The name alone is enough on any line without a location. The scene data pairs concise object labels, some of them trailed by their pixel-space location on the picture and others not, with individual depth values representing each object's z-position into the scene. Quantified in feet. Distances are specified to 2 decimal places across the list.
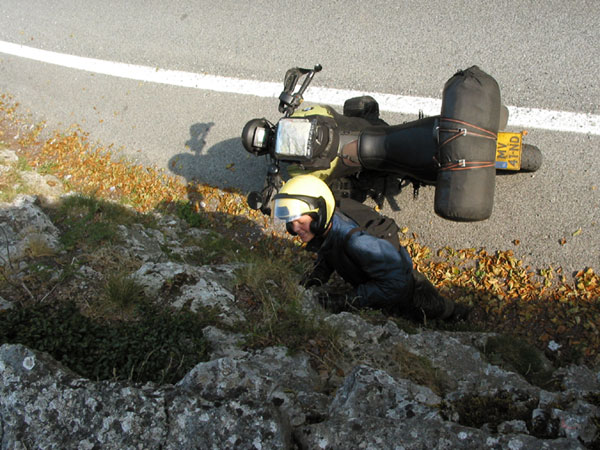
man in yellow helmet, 12.95
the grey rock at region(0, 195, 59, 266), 16.60
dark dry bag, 13.26
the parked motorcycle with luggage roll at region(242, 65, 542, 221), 13.35
